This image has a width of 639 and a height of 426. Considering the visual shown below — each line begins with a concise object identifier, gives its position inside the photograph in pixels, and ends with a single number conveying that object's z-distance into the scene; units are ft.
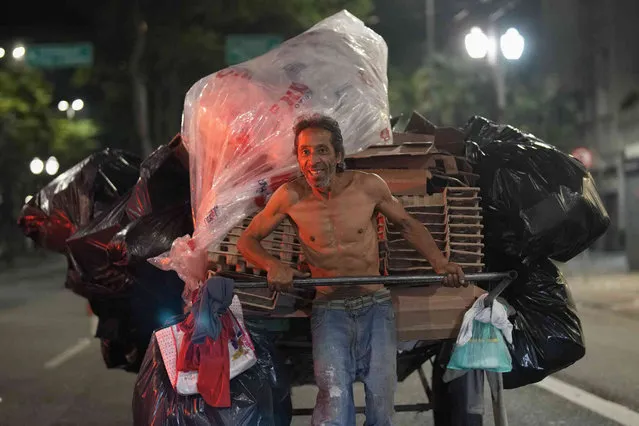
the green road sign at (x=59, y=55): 63.05
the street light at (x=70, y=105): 134.28
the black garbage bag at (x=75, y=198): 16.16
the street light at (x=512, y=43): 53.26
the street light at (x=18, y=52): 73.15
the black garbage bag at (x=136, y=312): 14.05
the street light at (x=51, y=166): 100.07
